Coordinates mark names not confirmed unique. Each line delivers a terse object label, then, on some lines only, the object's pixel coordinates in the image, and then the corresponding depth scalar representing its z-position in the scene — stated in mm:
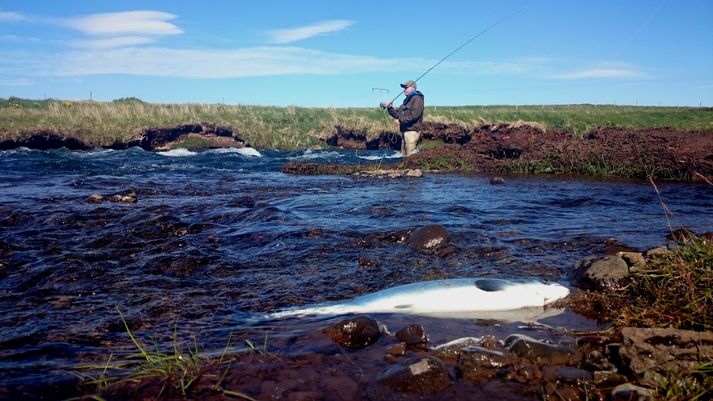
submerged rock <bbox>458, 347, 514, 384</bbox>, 2920
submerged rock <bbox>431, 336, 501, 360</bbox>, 3219
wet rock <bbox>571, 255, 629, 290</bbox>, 4246
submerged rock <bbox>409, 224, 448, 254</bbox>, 6211
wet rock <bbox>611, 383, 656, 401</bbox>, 2426
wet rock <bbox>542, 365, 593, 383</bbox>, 2785
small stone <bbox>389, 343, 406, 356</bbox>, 3229
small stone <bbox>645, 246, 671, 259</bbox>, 4080
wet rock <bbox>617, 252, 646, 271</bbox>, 4169
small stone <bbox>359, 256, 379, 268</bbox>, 5563
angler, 17750
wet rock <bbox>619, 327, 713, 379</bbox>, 2658
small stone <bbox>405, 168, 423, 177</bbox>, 14570
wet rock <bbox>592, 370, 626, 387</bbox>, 2707
